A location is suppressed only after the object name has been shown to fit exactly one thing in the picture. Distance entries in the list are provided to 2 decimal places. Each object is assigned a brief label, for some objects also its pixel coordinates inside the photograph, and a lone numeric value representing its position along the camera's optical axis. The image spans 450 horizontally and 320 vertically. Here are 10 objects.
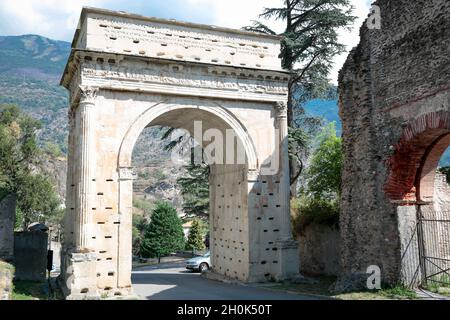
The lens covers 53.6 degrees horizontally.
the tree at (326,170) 19.70
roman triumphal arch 13.93
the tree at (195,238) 43.84
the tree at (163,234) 43.22
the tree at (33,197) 41.69
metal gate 10.82
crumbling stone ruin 10.06
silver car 22.17
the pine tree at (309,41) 21.55
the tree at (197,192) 30.20
